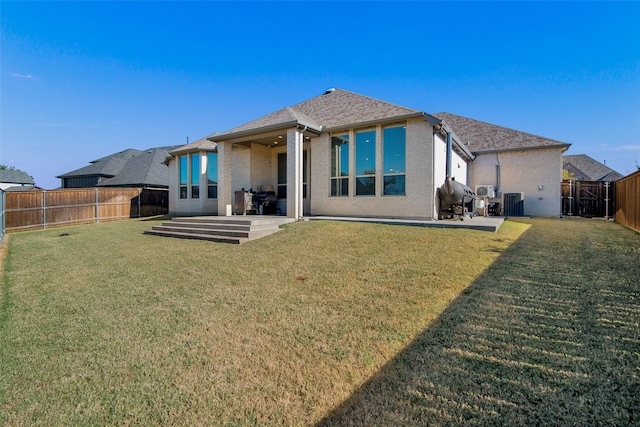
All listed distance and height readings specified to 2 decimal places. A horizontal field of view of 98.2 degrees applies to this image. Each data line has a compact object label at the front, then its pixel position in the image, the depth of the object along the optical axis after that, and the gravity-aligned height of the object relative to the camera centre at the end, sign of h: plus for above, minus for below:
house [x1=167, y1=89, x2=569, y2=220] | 10.34 +2.05
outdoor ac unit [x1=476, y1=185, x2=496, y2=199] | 15.94 +0.90
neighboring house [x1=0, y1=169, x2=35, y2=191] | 38.84 +4.20
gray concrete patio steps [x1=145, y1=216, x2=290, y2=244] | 8.32 -0.71
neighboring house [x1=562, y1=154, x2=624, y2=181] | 32.03 +4.52
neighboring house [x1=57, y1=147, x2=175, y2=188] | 24.83 +3.35
